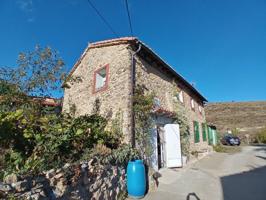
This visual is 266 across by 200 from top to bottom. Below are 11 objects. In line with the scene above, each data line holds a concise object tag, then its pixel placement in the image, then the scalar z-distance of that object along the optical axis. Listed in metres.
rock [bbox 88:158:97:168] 4.21
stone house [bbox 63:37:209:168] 6.98
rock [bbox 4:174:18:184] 2.87
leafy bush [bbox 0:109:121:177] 3.68
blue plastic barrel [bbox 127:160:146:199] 4.91
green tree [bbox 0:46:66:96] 6.12
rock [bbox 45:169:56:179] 3.29
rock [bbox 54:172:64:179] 3.40
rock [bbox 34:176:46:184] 3.08
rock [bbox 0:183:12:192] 2.62
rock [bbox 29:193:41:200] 2.81
